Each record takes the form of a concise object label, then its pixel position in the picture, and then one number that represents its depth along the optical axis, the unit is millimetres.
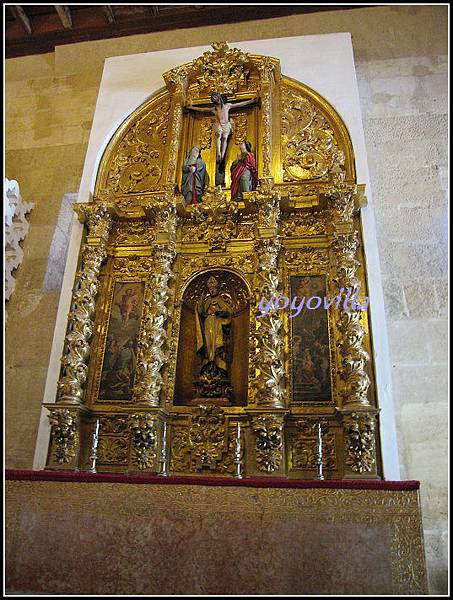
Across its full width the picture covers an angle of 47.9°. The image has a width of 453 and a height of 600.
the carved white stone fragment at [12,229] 7246
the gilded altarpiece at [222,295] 5574
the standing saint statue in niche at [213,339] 6074
